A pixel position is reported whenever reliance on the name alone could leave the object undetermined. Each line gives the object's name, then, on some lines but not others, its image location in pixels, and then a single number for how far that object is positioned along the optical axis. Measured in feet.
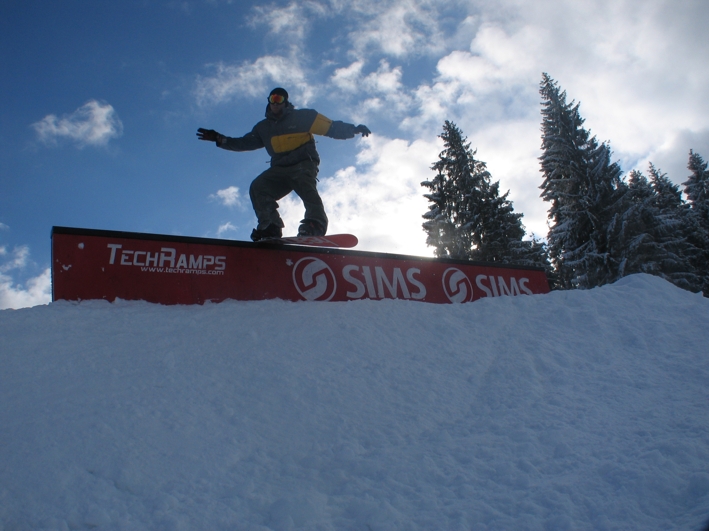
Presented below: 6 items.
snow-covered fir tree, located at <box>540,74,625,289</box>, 62.59
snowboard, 18.45
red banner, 15.05
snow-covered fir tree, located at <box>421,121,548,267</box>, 71.15
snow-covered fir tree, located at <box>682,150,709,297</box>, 79.00
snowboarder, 19.40
